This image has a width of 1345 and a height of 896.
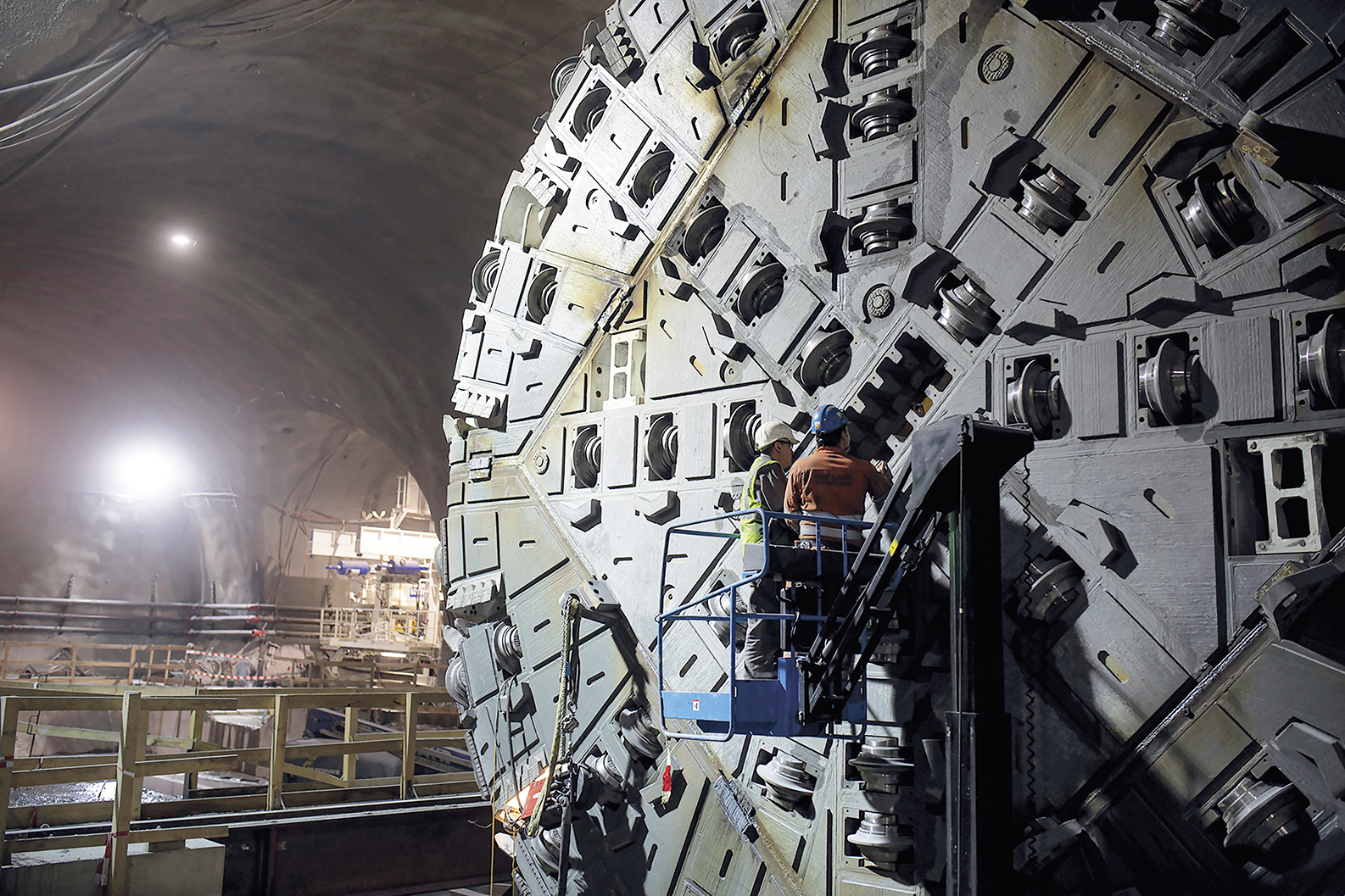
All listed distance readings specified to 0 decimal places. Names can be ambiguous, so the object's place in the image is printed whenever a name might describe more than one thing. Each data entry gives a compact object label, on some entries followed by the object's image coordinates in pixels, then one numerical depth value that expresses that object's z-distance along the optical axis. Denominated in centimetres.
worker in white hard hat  528
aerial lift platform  432
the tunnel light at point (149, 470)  2395
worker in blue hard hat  545
